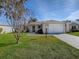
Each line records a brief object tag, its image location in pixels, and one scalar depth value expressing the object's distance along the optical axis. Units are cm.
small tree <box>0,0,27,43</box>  569
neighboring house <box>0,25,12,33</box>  1560
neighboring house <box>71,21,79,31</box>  1609
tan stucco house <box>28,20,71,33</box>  1437
